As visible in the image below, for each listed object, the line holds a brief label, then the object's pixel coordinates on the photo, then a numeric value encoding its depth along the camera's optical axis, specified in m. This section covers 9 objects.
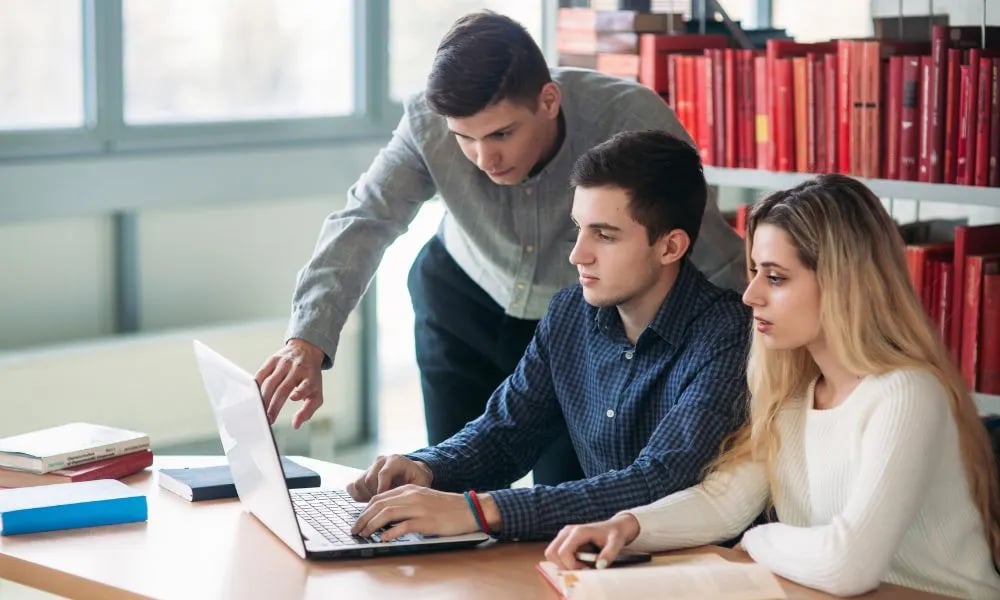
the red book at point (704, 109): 3.22
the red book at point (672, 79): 3.30
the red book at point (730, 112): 3.16
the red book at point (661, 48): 3.31
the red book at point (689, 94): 3.26
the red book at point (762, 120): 3.10
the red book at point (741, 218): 3.24
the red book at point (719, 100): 3.19
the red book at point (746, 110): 3.14
